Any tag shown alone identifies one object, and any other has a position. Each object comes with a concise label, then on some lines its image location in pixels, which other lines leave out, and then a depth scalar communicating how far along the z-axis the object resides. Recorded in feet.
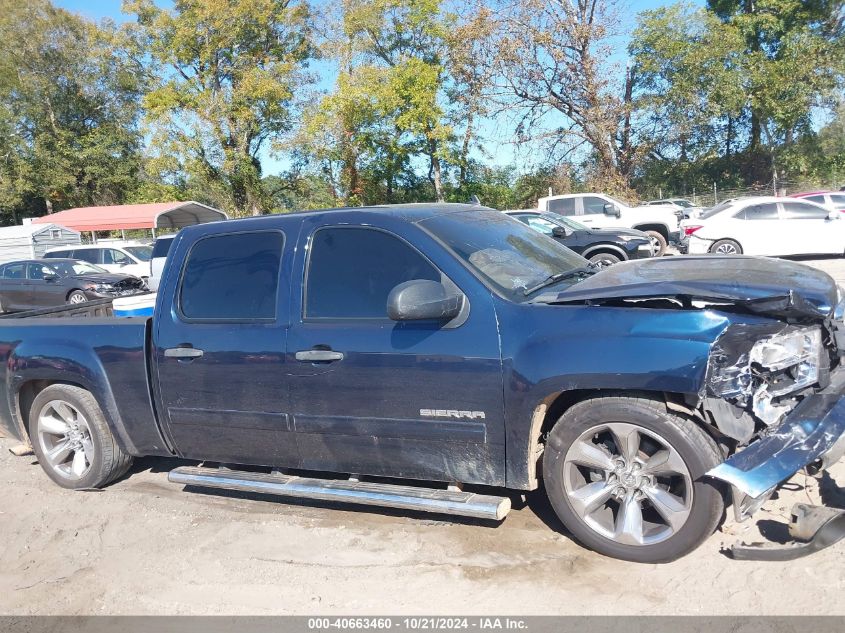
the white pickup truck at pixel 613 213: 59.52
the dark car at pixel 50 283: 60.85
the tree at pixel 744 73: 102.17
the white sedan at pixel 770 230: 49.47
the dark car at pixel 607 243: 44.98
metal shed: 96.02
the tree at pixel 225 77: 105.70
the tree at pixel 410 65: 91.81
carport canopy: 96.58
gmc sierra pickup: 10.39
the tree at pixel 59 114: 128.57
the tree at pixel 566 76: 91.97
